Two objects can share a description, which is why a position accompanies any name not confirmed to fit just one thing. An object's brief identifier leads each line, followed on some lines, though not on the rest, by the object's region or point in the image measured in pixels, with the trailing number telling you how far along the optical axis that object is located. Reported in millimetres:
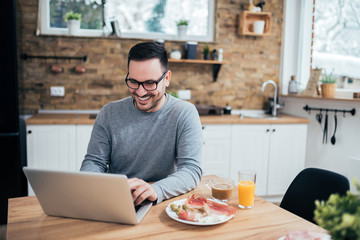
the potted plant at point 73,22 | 3371
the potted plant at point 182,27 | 3610
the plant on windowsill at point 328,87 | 3217
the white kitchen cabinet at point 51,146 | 2945
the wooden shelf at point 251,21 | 3693
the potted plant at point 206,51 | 3607
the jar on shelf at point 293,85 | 3791
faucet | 3734
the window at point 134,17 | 3443
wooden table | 1035
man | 1586
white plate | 1090
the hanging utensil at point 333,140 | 3274
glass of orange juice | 1278
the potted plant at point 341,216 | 553
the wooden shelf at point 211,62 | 3533
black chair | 1428
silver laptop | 1016
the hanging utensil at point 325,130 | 3342
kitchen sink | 3752
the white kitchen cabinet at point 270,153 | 3355
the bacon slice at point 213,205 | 1179
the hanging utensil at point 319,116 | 3412
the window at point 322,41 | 3230
